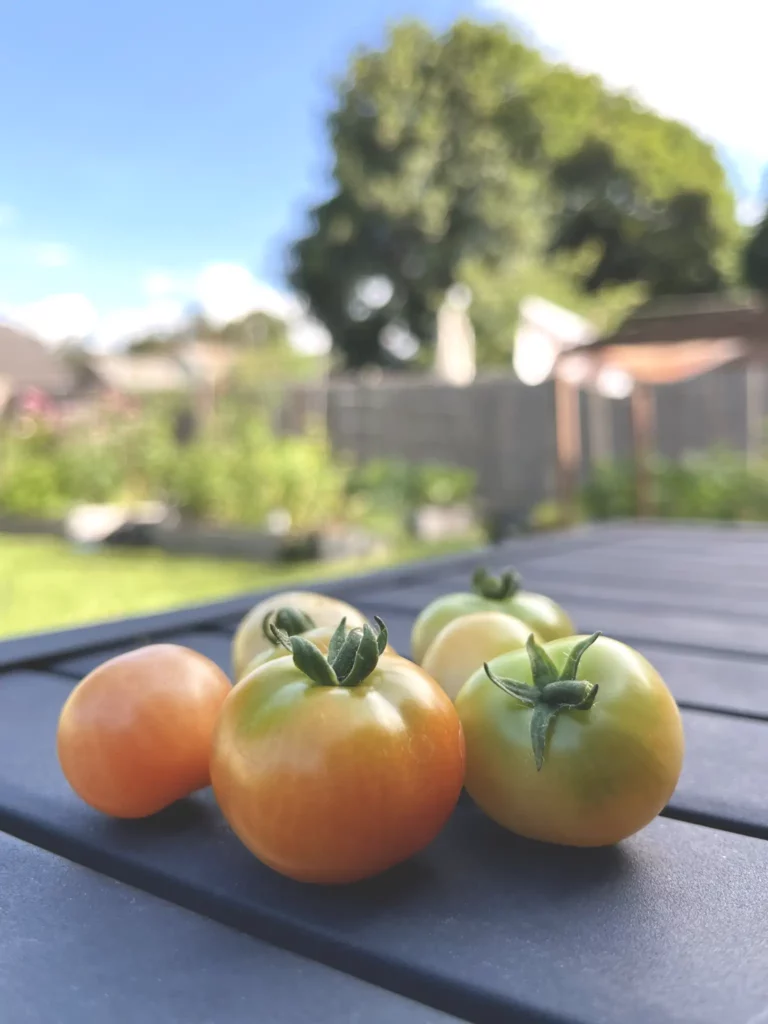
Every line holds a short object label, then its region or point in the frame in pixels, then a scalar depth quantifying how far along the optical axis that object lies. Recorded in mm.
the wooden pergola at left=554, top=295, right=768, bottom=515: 5257
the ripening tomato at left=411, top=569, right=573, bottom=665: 219
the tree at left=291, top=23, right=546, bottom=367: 17126
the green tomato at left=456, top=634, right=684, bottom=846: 147
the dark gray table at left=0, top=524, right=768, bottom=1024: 114
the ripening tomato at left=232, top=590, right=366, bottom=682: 225
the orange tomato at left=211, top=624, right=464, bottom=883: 135
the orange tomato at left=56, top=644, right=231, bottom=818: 165
